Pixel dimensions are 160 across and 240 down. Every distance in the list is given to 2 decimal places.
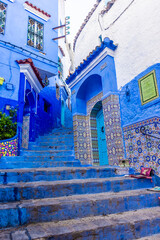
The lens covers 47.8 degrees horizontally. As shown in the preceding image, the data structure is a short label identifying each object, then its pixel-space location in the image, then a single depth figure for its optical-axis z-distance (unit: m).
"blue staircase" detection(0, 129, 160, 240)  1.74
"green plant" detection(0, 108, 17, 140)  5.84
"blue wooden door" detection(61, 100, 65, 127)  14.76
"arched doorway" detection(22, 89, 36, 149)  8.58
